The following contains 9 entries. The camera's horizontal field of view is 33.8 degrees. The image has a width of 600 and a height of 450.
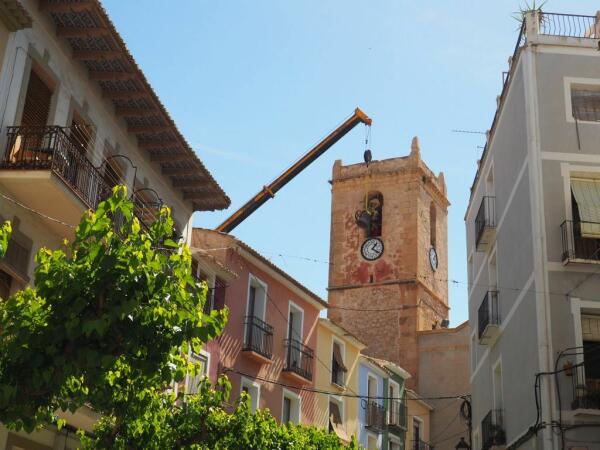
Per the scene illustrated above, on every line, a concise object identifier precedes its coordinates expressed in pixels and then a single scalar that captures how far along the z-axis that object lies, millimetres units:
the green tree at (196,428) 12742
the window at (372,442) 32969
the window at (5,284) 14589
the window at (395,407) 35062
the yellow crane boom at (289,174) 38938
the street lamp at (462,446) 20419
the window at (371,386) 33656
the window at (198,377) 22531
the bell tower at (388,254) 47156
